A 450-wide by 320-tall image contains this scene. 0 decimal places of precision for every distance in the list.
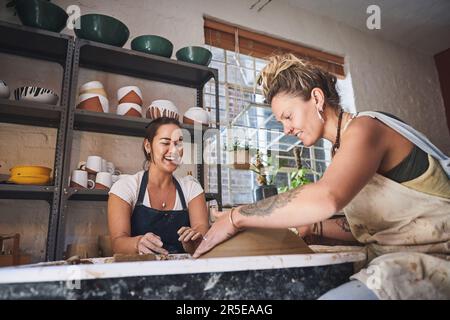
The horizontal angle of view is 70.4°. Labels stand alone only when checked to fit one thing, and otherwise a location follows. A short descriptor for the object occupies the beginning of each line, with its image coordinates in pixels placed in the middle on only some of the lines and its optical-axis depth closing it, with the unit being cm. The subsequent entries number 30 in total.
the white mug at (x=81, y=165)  197
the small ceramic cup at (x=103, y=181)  189
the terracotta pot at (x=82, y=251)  172
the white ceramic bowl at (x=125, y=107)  203
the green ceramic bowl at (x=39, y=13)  175
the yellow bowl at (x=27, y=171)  162
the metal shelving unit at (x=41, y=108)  164
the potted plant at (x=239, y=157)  272
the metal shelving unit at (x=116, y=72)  176
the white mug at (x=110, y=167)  209
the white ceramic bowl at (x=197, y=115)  220
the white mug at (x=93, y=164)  196
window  288
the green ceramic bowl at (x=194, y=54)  228
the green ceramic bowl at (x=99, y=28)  194
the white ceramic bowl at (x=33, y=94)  174
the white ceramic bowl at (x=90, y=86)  197
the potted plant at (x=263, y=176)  245
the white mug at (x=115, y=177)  203
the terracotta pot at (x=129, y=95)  207
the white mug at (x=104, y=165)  203
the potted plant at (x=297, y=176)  276
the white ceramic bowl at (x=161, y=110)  208
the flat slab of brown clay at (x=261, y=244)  86
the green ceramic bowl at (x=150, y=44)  213
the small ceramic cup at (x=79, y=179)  183
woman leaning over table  73
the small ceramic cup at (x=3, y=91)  170
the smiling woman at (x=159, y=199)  170
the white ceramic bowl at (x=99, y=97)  193
